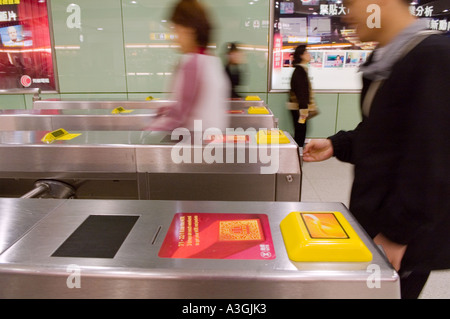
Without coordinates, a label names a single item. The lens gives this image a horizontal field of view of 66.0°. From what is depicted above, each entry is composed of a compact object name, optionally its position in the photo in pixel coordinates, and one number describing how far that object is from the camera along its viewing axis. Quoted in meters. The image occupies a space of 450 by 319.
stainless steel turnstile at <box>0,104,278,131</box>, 2.56
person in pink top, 1.52
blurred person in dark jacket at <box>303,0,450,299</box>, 0.68
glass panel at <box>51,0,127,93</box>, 4.50
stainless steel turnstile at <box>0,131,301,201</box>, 1.46
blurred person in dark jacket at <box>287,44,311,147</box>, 3.67
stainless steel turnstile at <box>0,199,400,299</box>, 0.58
